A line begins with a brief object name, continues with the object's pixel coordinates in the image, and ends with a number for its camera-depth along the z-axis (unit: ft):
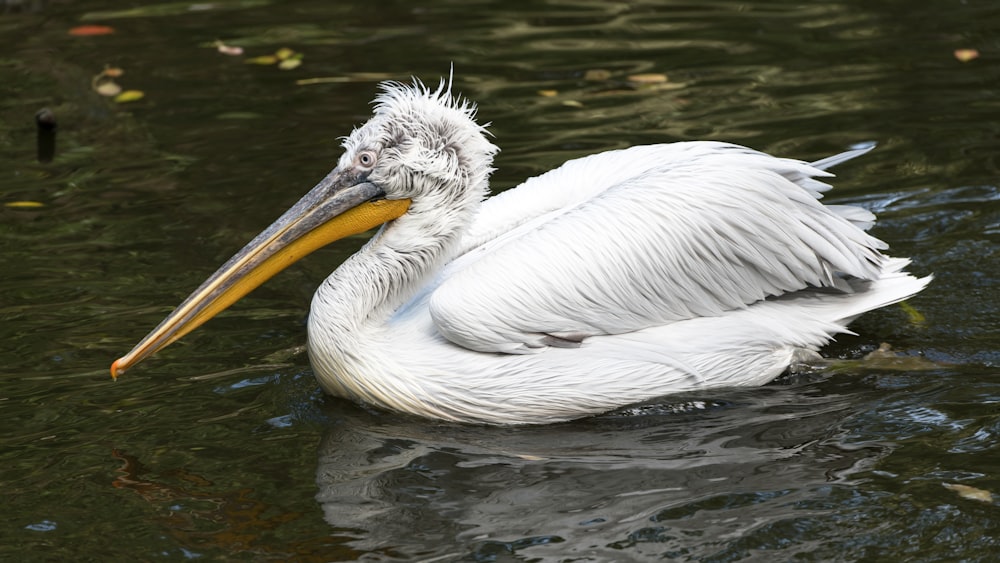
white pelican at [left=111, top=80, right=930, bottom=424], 29.86
